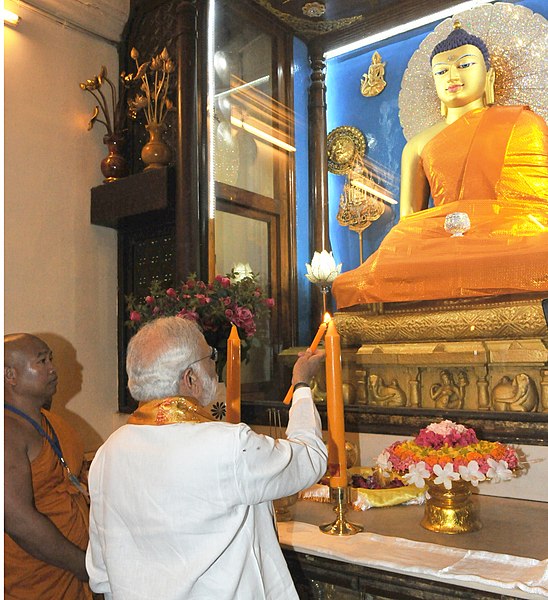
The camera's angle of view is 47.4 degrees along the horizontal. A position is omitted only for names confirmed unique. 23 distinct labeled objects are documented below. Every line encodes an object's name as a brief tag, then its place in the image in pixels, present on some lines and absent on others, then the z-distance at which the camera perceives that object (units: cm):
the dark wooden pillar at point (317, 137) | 371
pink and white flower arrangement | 158
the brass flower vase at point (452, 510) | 163
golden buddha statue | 273
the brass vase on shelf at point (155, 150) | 343
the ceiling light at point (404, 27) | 337
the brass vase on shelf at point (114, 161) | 367
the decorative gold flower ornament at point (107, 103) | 363
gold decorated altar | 231
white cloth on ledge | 127
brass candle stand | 161
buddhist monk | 165
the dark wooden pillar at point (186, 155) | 328
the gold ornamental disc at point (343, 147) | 367
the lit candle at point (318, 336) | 147
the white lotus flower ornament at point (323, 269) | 351
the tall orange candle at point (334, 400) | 149
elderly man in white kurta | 115
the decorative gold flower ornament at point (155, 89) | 347
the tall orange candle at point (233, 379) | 168
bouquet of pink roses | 232
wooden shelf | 337
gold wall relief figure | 367
